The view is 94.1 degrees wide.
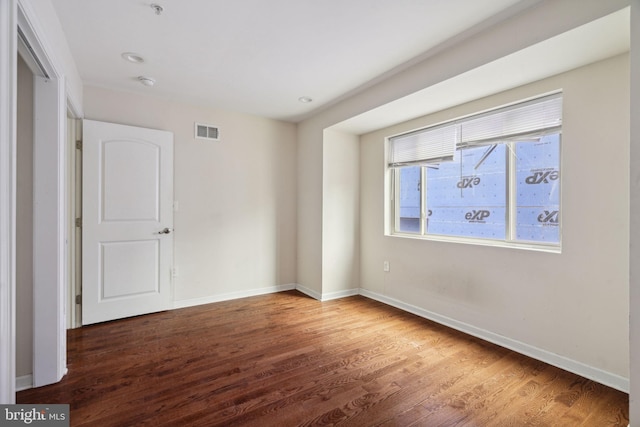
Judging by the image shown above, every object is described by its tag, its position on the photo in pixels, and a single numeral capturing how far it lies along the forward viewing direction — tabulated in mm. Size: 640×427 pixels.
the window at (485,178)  2441
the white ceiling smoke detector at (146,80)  2949
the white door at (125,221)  3047
